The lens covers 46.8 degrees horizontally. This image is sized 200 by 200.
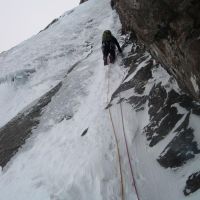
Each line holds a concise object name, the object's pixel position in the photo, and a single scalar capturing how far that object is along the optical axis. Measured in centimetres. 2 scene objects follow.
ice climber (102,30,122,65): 910
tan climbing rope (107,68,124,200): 470
